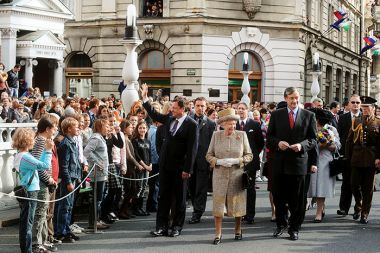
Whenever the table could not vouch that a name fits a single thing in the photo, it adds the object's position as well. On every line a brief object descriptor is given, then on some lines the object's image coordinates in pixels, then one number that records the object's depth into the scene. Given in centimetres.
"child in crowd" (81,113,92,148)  1253
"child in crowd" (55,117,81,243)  1052
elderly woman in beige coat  1102
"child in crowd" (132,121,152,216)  1355
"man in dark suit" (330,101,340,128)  2166
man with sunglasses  1362
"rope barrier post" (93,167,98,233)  1155
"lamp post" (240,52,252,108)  3203
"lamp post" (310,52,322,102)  3476
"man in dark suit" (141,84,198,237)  1151
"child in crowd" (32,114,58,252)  974
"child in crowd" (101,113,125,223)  1237
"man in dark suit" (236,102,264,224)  1307
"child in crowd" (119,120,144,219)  1320
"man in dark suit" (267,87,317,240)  1135
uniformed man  1277
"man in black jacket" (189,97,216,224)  1340
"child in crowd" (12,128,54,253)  928
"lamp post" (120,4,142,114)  1738
